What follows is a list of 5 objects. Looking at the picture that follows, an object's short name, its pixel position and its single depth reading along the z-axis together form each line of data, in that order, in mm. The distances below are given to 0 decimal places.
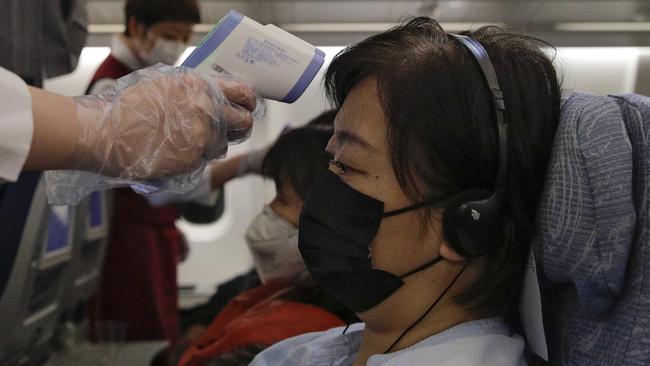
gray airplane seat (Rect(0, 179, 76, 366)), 2371
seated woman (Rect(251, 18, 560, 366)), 1194
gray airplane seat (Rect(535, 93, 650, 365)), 1064
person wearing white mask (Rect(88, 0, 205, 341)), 3180
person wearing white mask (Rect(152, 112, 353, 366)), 1888
